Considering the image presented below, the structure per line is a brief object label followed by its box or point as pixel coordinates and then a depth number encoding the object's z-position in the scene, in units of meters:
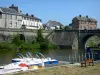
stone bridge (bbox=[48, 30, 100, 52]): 65.94
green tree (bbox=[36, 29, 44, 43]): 63.84
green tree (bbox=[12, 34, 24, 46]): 56.76
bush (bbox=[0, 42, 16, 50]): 52.12
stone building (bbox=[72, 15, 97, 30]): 106.12
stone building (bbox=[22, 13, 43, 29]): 80.23
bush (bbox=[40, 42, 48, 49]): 62.48
